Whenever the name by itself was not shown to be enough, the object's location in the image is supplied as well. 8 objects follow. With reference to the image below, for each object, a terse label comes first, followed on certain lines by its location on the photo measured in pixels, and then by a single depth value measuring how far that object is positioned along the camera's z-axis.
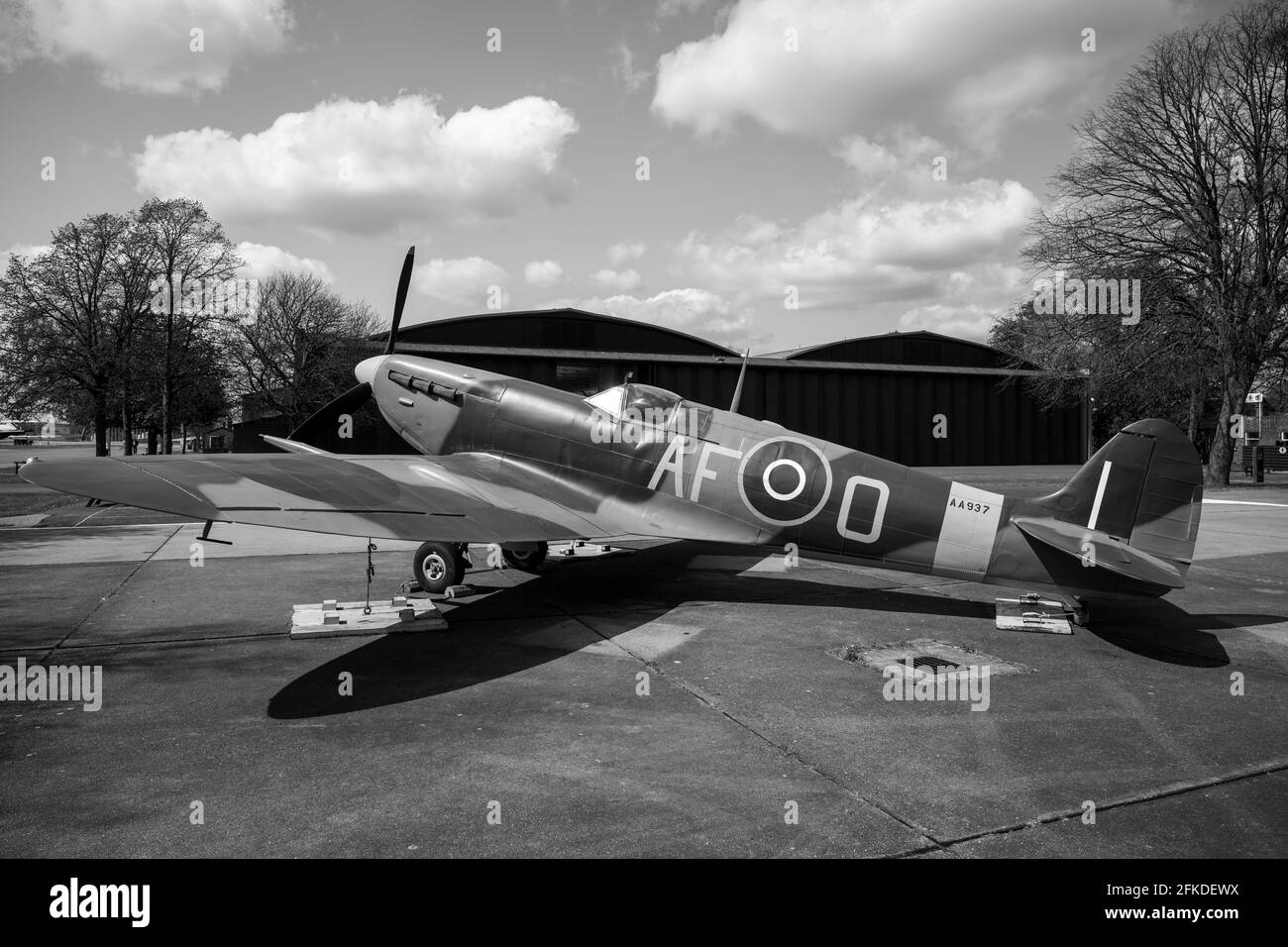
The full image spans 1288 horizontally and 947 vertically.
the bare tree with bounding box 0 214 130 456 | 28.80
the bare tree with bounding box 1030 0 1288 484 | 29.12
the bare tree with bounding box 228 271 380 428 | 41.19
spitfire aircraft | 7.19
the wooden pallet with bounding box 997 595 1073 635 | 8.38
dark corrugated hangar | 38.38
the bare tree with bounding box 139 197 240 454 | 31.70
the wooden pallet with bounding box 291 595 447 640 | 8.05
